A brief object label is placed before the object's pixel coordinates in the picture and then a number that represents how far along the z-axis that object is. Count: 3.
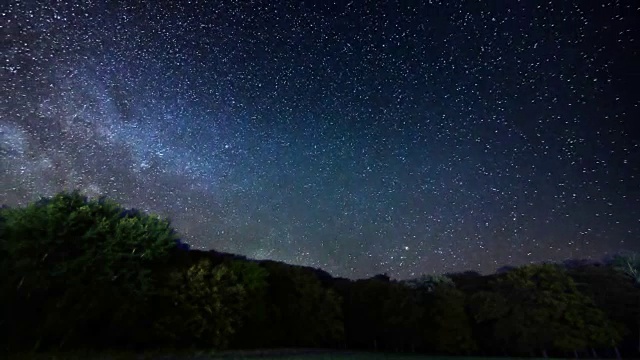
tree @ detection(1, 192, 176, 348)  20.27
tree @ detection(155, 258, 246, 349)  25.92
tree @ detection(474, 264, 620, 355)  37.88
